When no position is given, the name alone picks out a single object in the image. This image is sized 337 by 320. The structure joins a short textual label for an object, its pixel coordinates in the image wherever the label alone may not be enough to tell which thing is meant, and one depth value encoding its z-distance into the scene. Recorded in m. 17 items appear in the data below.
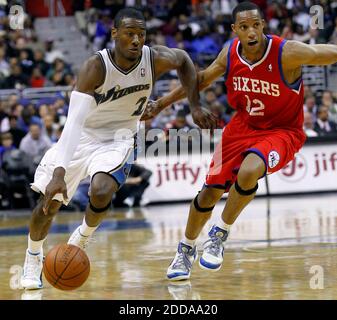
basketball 6.14
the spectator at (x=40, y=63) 18.28
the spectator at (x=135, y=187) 14.73
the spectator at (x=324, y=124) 15.91
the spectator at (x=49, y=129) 15.34
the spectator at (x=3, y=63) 17.64
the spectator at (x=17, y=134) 15.20
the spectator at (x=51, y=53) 19.14
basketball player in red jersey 6.82
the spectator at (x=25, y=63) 18.08
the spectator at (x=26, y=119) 15.63
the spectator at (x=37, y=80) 17.84
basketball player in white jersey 6.64
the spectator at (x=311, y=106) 16.44
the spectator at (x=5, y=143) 14.82
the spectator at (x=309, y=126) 15.80
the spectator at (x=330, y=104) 16.27
